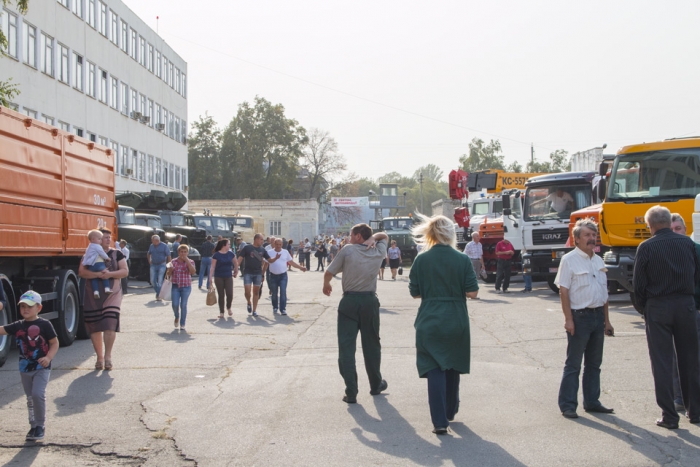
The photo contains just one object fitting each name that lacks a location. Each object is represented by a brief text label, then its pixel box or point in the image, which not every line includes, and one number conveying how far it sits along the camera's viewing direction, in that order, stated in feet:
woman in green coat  21.39
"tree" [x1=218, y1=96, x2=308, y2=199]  302.04
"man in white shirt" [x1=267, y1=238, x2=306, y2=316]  57.26
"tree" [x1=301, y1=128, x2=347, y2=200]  314.76
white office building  106.11
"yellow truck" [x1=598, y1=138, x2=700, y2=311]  47.06
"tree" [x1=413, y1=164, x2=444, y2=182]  576.61
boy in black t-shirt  21.29
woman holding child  32.99
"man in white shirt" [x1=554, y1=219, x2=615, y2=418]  23.25
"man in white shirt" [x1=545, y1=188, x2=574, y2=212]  72.38
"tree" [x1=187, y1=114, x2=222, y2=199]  307.78
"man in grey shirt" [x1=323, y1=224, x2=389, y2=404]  26.50
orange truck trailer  34.93
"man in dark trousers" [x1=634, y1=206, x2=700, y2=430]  22.00
